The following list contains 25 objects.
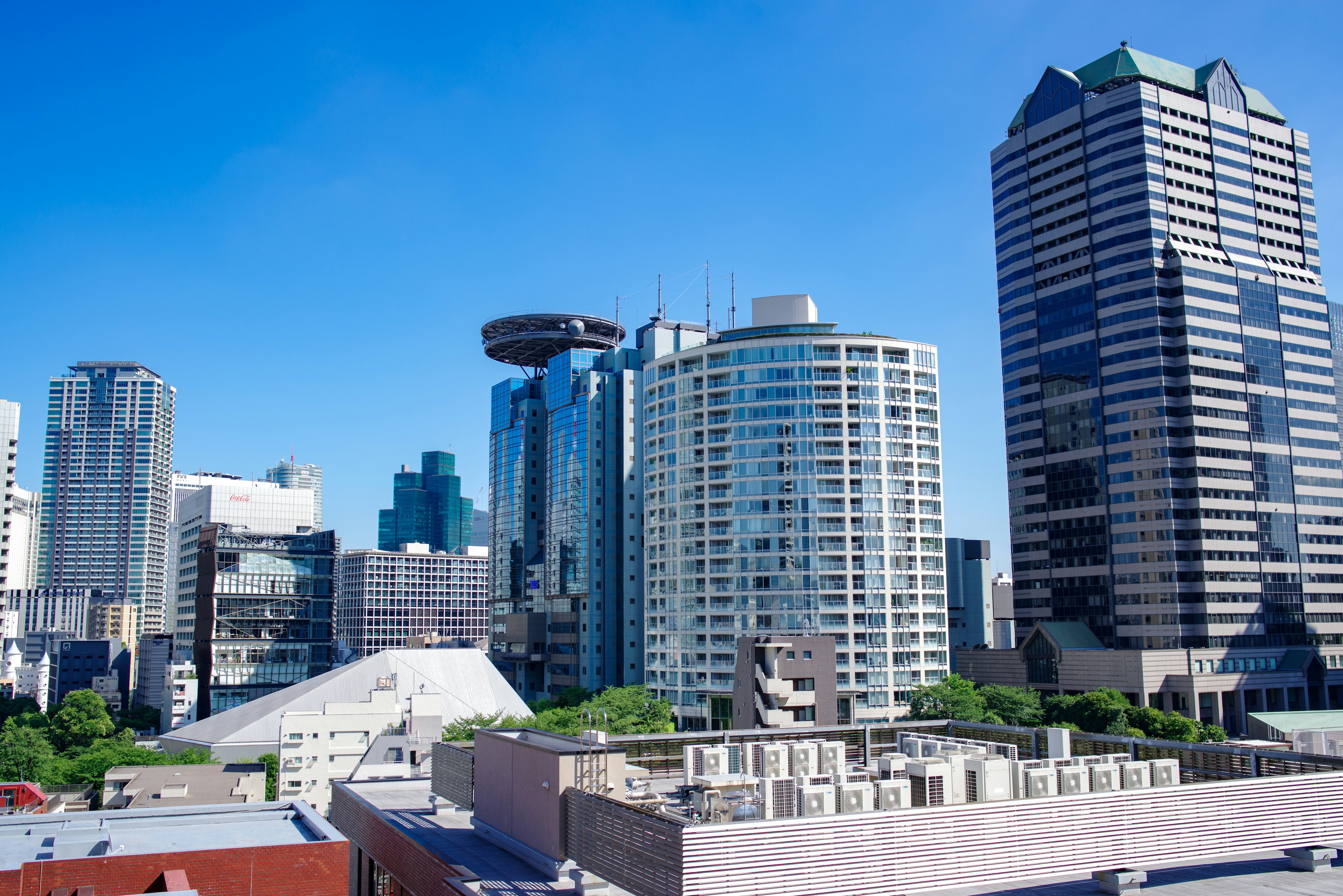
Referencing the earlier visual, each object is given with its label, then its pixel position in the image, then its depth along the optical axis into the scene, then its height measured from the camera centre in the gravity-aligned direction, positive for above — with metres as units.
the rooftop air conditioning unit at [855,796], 33.69 -7.53
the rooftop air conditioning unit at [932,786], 36.19 -7.76
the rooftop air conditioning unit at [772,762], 43.03 -8.27
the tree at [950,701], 133.88 -17.79
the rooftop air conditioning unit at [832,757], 45.12 -8.43
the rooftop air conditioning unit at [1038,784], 36.47 -7.80
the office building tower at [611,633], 194.38 -11.05
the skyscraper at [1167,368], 163.25 +35.34
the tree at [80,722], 165.00 -23.52
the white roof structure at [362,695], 135.88 -16.90
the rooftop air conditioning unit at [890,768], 42.03 -8.21
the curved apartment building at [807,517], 157.38 +9.65
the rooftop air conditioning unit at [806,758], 45.50 -8.40
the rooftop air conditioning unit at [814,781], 34.84 -7.62
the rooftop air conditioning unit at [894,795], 34.34 -7.63
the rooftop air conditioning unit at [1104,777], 36.97 -7.67
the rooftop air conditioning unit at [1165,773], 38.78 -7.90
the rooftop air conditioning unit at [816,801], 33.06 -7.53
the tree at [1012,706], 136.75 -18.65
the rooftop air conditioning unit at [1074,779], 36.53 -7.64
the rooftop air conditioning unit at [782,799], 33.31 -7.55
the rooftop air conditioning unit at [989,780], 35.88 -7.53
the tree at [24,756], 130.88 -23.13
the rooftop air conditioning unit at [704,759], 44.97 -8.39
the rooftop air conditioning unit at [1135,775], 38.09 -7.90
